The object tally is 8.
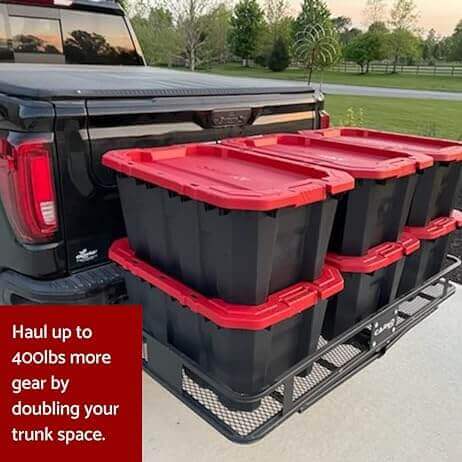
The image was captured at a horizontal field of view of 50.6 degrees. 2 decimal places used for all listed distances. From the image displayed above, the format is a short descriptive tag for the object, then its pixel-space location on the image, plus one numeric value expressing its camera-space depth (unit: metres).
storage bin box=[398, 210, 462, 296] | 2.50
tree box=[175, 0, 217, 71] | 28.25
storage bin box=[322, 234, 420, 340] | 2.12
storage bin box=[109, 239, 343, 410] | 1.75
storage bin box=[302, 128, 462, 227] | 2.39
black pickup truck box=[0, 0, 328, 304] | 1.98
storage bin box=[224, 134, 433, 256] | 2.02
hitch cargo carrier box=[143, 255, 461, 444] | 1.83
